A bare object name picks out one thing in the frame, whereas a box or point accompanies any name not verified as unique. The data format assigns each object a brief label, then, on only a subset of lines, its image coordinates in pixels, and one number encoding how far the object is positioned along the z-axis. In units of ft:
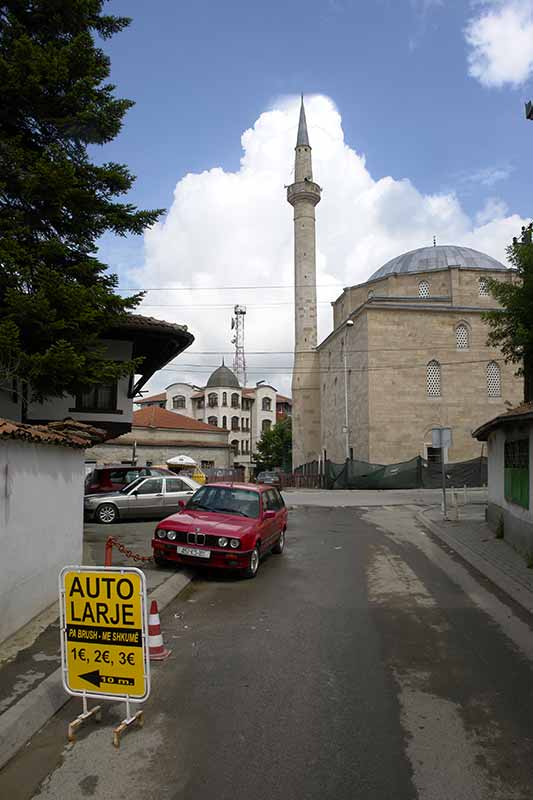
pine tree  32.96
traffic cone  17.65
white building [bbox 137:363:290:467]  258.98
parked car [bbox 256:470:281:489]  136.99
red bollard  24.08
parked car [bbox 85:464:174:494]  61.05
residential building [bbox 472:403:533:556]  36.60
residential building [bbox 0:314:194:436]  48.04
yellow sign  13.80
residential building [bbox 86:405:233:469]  137.46
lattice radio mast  277.64
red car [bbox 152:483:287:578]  30.14
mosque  138.82
